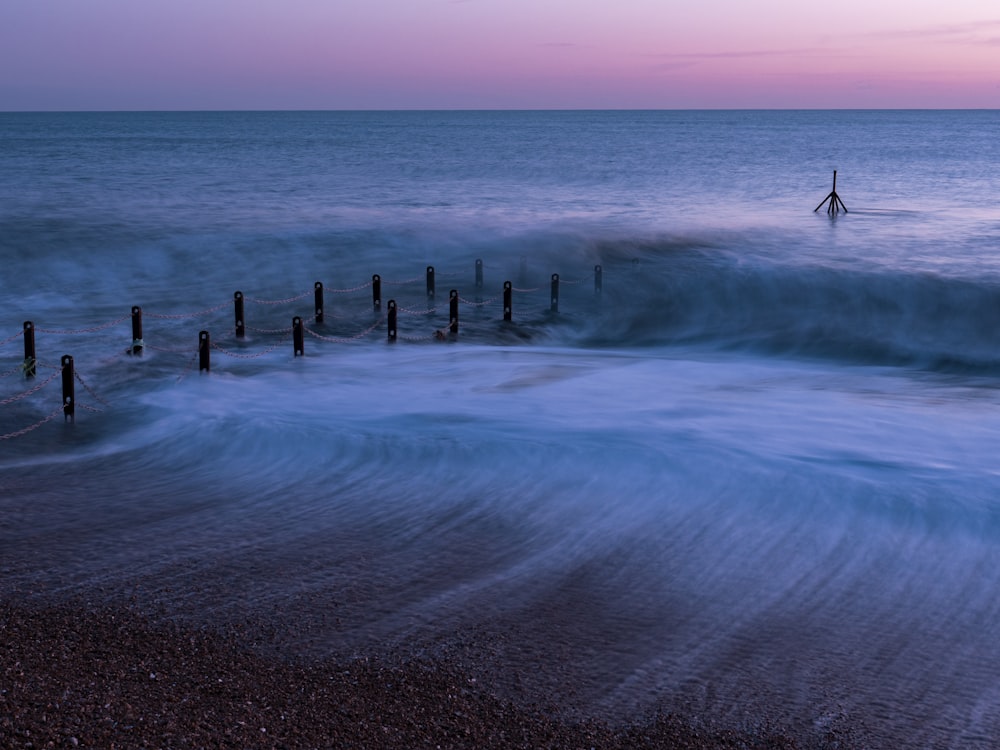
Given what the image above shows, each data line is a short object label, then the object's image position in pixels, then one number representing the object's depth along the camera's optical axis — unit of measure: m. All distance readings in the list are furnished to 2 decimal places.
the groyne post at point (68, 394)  12.09
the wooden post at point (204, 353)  14.80
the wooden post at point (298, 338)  16.67
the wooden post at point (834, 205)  42.50
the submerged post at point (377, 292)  21.09
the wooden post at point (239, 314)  17.92
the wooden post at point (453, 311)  19.20
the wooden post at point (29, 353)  14.02
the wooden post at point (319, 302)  19.88
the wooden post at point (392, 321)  18.33
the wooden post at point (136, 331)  15.78
